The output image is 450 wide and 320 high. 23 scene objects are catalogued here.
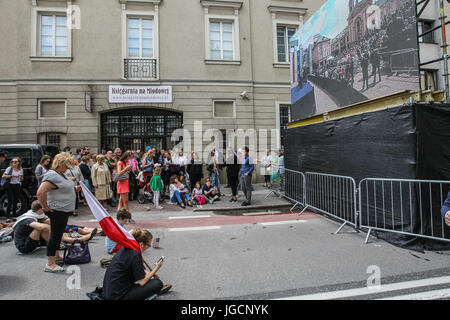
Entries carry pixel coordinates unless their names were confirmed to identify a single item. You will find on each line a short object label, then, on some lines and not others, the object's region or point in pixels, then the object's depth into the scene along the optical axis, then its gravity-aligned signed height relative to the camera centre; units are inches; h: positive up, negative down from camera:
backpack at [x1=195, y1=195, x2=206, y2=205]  363.3 -34.7
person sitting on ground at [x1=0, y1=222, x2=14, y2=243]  217.1 -46.5
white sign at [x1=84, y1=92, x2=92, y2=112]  495.5 +130.8
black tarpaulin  189.6 +10.4
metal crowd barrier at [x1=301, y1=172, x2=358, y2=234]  239.9 -24.5
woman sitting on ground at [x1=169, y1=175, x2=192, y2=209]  355.5 -24.3
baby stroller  366.9 -22.8
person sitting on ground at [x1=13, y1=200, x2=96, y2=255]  187.6 -39.5
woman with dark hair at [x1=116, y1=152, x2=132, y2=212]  266.5 -9.4
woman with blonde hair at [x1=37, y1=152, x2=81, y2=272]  155.0 -15.1
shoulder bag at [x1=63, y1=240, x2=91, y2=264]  170.2 -49.9
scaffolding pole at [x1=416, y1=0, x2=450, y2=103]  211.4 +88.0
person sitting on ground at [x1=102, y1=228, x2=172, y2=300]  112.3 -44.1
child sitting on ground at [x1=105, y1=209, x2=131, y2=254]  169.5 -26.0
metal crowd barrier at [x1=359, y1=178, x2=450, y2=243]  188.1 -27.1
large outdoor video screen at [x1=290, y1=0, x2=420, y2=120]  220.4 +121.3
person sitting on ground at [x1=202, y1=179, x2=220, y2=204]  378.7 -26.5
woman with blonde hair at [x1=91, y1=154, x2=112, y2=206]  319.0 -4.7
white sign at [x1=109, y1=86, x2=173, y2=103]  516.4 +155.0
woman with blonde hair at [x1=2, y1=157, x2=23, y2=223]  279.0 -3.9
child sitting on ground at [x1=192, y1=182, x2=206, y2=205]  364.5 -30.4
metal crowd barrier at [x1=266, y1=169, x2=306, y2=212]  327.9 -20.1
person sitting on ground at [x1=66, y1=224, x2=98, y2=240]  221.0 -45.0
